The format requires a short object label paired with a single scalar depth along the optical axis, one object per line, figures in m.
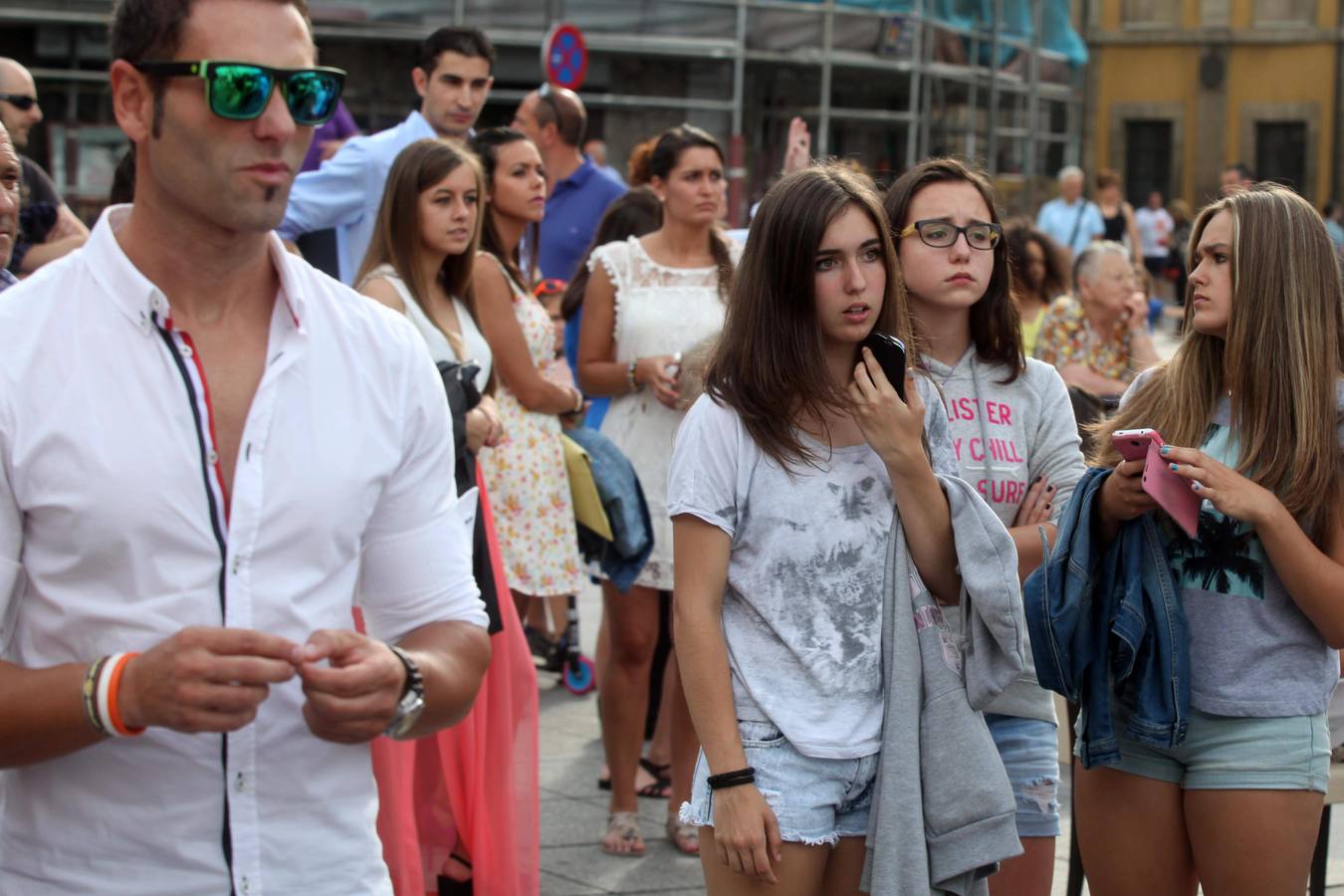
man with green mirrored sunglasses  1.96
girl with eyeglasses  3.74
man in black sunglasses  5.72
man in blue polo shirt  8.38
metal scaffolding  18.44
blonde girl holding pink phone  3.31
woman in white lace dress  5.80
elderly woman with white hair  7.45
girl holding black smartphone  3.03
